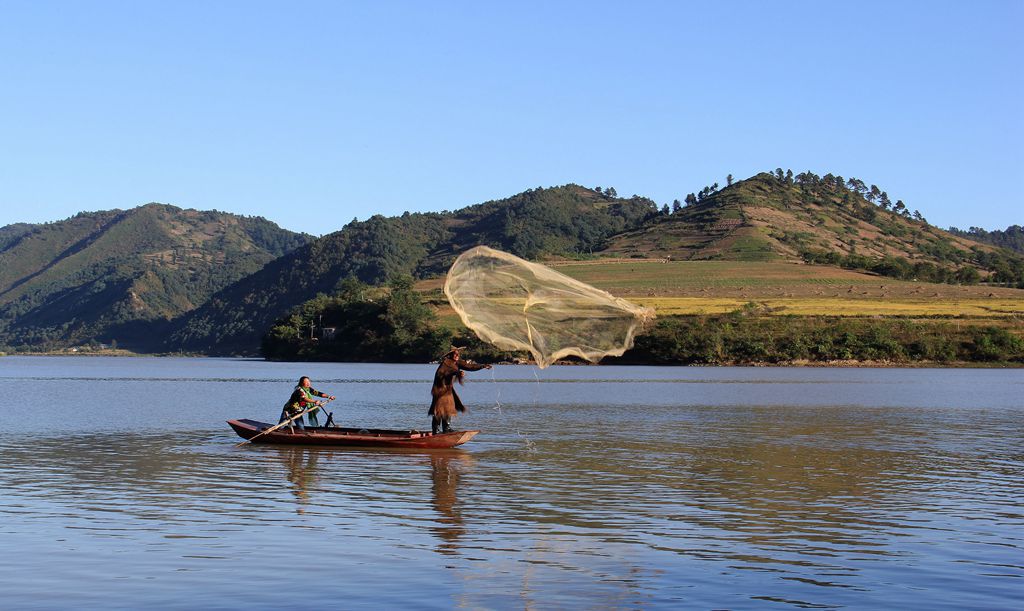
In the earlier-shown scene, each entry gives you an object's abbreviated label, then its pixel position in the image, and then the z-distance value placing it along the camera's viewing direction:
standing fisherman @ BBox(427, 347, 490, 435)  28.80
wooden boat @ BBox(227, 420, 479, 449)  28.75
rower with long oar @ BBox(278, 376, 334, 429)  31.08
